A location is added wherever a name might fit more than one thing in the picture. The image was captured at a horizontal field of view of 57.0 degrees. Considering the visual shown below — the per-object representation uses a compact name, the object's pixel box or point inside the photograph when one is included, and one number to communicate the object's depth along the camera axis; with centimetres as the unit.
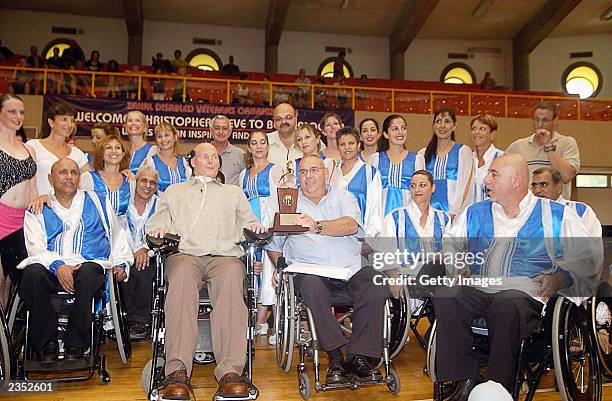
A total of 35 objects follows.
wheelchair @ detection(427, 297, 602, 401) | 218
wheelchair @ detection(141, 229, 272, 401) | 247
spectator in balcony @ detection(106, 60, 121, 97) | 912
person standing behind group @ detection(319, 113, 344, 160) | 408
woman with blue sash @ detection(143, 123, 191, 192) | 407
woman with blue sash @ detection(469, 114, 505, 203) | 400
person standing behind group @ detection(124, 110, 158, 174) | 429
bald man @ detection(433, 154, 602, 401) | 227
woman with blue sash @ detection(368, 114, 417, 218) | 381
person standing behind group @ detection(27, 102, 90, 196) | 355
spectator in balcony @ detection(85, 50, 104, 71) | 1035
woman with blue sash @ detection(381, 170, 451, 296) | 319
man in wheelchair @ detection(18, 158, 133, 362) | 269
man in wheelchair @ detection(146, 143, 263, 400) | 246
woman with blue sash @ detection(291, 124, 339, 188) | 372
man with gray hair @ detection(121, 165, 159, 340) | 357
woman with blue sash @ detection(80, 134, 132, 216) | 360
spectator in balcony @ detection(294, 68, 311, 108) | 972
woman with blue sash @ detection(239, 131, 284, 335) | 384
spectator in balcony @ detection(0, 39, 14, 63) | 1097
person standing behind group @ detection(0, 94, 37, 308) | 299
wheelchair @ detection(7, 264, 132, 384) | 267
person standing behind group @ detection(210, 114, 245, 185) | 427
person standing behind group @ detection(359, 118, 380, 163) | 399
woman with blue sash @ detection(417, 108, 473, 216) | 390
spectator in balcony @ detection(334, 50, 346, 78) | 1271
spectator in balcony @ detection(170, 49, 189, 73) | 1143
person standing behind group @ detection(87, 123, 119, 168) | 425
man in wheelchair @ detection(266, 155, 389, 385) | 260
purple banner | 880
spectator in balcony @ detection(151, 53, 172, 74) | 1109
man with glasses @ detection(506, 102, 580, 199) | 394
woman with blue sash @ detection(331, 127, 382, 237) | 346
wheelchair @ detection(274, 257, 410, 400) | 261
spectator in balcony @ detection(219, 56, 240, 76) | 1194
